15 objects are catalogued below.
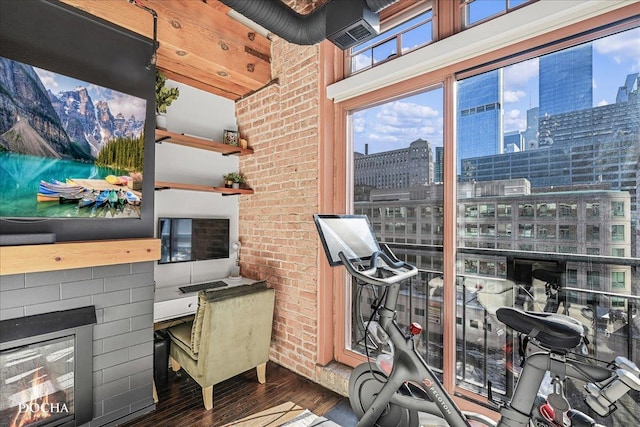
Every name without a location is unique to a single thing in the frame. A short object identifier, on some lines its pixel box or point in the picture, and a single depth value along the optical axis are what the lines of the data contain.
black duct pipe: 2.01
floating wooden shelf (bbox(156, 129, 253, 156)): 2.76
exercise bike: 1.17
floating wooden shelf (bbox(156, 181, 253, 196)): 2.78
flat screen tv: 1.69
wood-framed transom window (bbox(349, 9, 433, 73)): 2.23
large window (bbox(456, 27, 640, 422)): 1.57
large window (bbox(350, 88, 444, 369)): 2.21
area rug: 2.10
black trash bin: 2.52
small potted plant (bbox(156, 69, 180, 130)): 2.59
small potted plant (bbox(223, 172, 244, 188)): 3.28
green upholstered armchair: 2.24
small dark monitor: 2.91
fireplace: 1.69
